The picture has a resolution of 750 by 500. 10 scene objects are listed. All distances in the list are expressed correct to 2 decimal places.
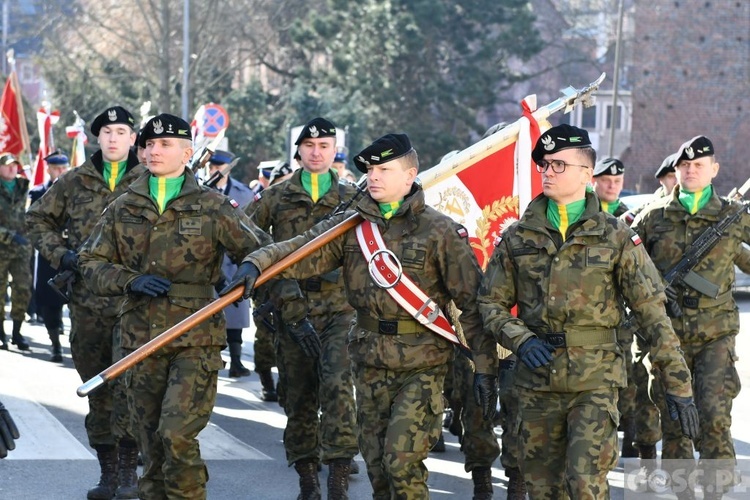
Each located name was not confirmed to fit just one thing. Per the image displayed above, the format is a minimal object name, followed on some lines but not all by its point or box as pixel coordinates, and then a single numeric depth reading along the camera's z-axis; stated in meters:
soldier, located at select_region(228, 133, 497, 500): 9.04
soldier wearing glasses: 8.44
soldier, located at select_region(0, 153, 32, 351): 21.25
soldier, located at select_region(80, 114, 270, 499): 9.49
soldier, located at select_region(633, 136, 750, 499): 11.24
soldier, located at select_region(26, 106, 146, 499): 11.51
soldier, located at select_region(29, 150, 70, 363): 20.25
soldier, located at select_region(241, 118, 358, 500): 11.30
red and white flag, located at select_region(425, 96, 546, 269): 11.88
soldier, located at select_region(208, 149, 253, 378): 18.73
